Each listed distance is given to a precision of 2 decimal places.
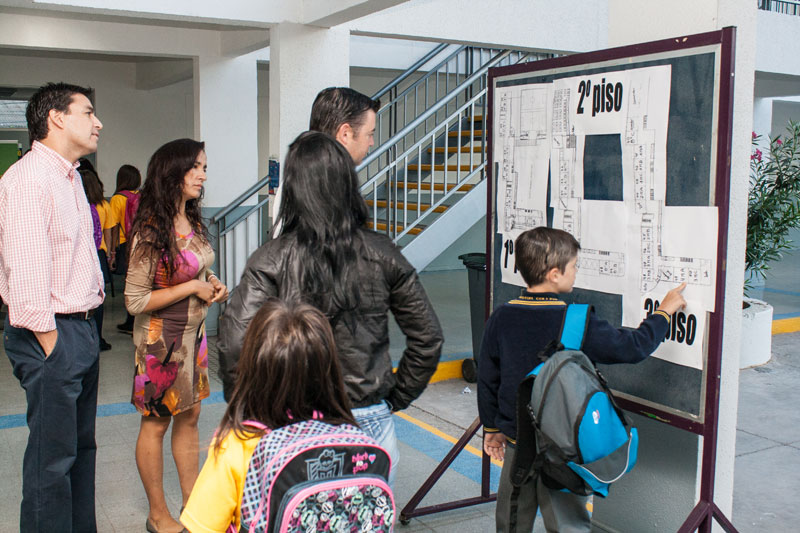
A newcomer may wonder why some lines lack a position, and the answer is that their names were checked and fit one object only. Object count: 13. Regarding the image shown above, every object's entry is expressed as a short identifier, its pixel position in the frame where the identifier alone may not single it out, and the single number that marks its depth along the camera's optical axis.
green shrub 6.79
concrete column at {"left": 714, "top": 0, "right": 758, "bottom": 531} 2.74
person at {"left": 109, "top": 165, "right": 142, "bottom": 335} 7.43
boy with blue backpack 2.56
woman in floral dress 3.14
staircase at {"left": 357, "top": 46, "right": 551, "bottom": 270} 6.68
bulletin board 2.53
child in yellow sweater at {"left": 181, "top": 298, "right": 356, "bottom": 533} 1.66
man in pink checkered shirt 2.69
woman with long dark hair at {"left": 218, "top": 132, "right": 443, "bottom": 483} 2.00
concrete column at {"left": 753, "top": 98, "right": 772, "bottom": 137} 12.20
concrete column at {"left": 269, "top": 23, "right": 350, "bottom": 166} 6.48
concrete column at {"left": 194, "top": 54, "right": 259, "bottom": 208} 8.06
